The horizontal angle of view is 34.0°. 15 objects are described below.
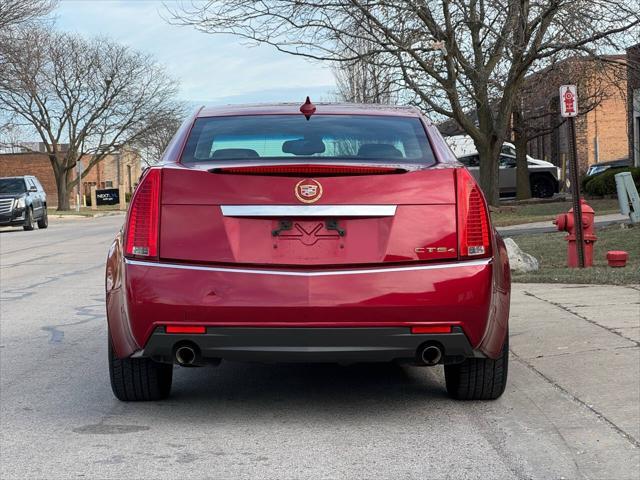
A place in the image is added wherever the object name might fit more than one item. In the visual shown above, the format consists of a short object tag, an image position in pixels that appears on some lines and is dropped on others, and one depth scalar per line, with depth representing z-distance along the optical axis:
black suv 30.11
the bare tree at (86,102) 56.25
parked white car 41.38
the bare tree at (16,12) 34.03
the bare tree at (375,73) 23.33
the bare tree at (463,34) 21.92
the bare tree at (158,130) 57.88
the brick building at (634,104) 24.42
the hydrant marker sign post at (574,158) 12.13
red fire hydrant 12.69
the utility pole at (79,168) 53.38
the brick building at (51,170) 81.56
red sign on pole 12.07
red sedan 5.00
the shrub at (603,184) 33.22
